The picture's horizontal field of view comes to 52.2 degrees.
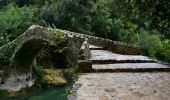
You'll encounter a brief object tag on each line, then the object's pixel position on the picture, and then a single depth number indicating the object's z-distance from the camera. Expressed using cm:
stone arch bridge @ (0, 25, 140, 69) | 883
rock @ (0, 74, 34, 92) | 1034
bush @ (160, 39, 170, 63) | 841
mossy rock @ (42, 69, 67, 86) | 1026
